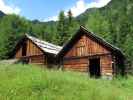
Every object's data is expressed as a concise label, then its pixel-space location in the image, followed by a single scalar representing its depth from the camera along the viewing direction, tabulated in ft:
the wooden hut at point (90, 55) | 35.71
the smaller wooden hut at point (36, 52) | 45.44
